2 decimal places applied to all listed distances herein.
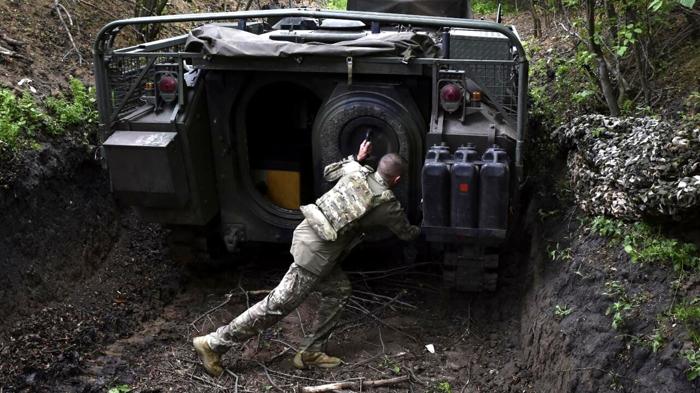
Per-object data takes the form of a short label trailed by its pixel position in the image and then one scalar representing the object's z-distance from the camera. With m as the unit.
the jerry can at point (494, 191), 4.68
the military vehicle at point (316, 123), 4.90
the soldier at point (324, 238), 4.98
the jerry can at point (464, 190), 4.69
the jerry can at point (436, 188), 4.72
